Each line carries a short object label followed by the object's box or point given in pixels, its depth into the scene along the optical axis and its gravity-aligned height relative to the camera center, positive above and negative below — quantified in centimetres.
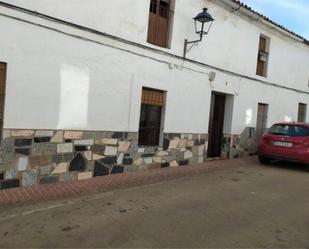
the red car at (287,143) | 680 -35
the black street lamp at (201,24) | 616 +266
